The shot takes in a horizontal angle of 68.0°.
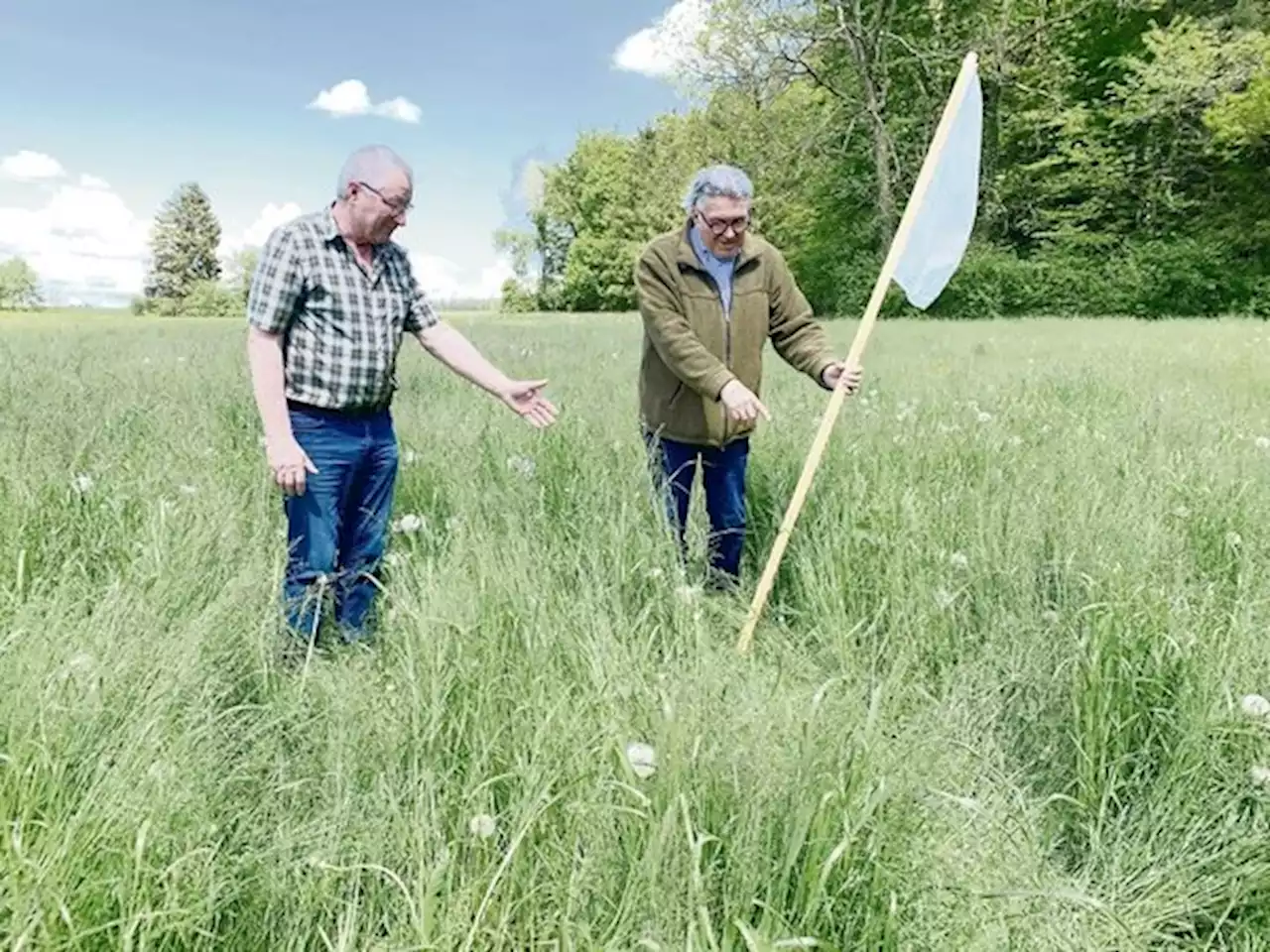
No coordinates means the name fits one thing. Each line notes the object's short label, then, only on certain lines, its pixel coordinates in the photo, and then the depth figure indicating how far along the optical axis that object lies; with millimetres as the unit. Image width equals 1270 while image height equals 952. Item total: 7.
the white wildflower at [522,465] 4500
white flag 3455
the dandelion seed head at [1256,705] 2314
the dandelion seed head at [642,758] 1926
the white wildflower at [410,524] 3642
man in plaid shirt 3219
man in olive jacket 3670
